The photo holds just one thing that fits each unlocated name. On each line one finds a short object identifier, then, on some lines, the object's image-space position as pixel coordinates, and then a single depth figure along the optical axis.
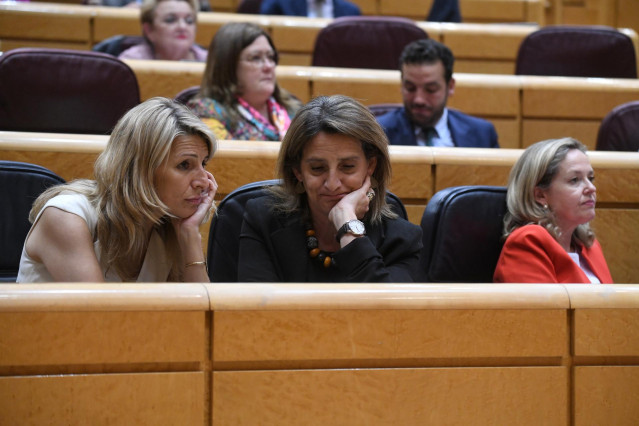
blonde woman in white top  7.68
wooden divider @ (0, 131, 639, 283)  8.33
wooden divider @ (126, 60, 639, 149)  9.37
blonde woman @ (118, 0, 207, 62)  9.61
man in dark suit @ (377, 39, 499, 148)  9.01
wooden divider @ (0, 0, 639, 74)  10.03
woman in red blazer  8.10
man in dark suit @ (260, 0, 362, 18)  11.73
